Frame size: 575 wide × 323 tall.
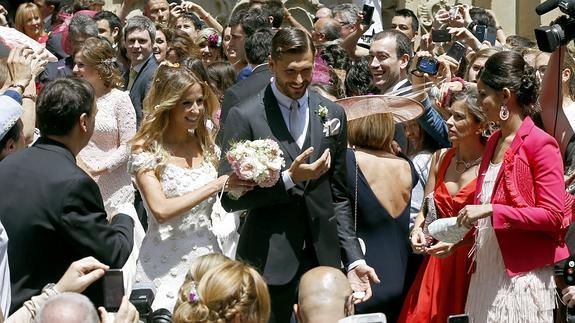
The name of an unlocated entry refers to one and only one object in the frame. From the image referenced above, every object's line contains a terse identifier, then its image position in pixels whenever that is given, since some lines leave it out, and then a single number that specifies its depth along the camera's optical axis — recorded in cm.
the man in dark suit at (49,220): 602
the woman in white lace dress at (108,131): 921
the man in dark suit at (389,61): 974
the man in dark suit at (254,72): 865
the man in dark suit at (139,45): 1138
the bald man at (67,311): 470
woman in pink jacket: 680
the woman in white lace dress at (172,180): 741
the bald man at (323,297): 559
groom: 688
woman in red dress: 755
